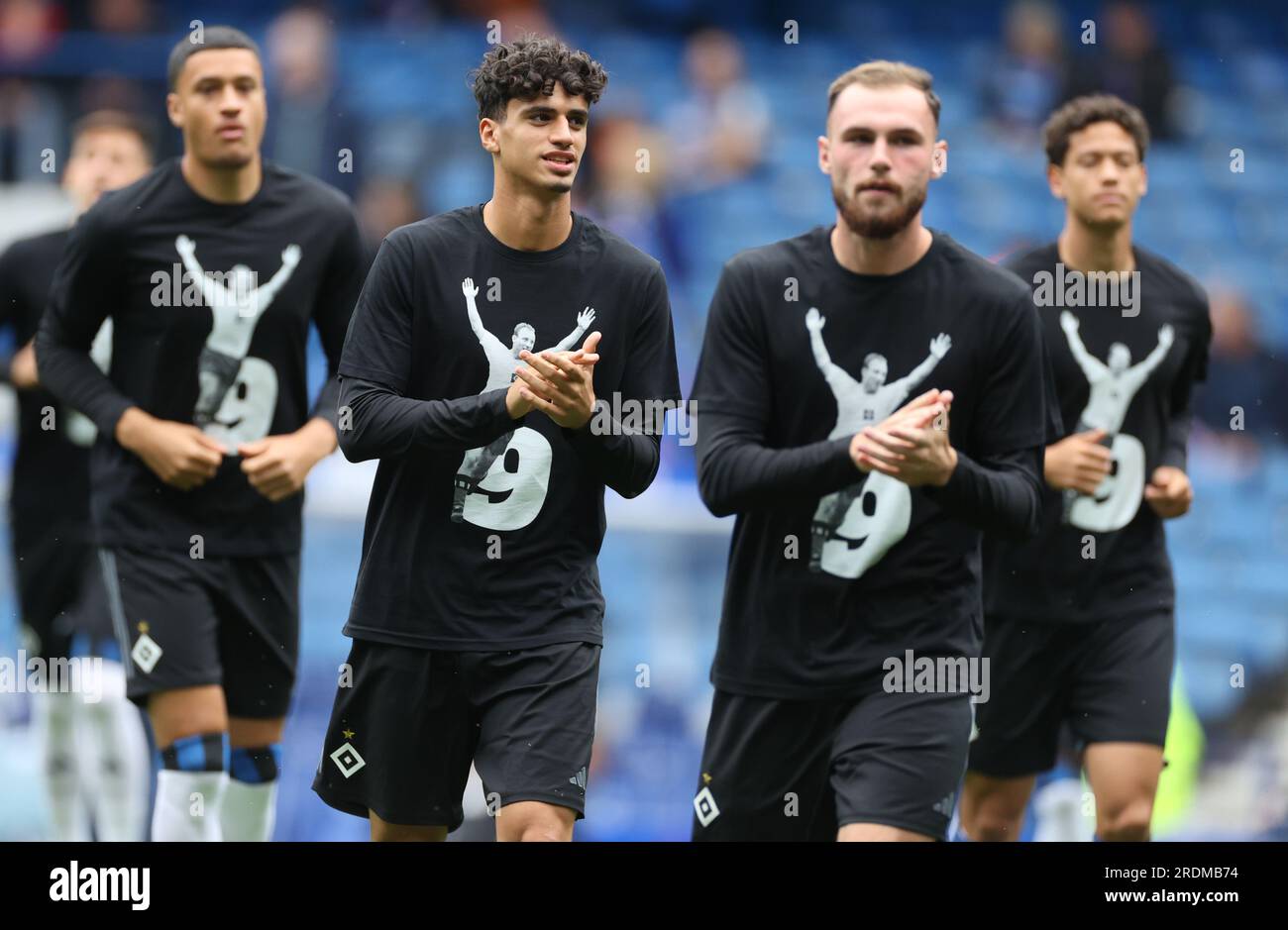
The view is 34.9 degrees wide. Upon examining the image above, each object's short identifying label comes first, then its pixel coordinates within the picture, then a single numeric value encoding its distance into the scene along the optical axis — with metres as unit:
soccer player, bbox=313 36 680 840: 5.31
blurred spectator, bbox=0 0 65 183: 13.51
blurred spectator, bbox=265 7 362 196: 12.66
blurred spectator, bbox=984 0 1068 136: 14.92
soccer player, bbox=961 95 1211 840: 6.71
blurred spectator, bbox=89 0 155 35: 14.46
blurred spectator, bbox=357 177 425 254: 12.86
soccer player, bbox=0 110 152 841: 8.28
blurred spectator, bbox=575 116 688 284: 13.03
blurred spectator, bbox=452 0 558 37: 15.22
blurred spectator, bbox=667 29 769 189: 14.65
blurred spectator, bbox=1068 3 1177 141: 14.30
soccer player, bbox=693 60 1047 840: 5.51
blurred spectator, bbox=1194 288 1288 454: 12.30
